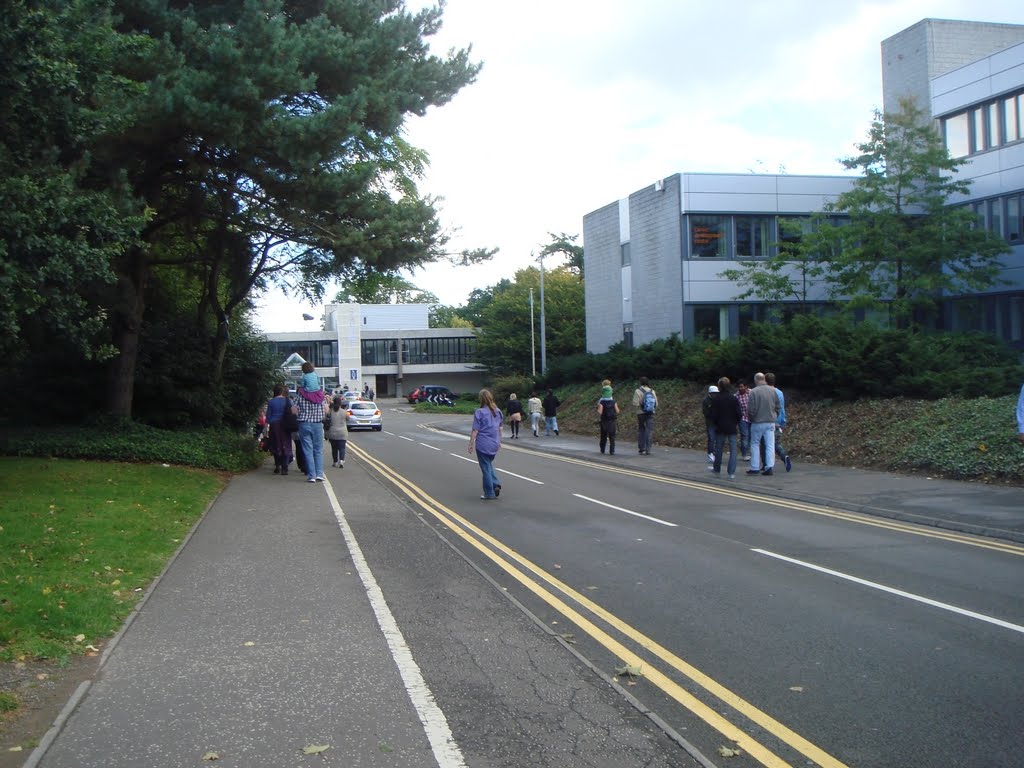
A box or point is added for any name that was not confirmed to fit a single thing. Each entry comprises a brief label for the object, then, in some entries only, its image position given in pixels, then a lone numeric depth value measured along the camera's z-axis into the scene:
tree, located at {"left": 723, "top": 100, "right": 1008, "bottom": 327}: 28.06
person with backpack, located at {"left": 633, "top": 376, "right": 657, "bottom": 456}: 21.98
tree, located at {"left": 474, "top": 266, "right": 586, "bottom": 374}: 65.94
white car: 42.25
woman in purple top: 14.24
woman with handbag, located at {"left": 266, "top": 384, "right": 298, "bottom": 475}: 18.62
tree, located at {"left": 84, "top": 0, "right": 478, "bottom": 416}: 15.47
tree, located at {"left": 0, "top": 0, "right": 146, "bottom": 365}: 10.77
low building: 87.62
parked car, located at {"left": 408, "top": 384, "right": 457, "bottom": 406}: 70.50
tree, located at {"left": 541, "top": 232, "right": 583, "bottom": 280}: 88.50
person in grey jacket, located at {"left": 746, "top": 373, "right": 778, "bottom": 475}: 16.81
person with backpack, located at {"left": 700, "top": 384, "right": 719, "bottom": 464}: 17.59
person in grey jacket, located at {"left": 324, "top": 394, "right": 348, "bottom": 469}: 20.56
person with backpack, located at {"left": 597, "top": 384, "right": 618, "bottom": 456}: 23.47
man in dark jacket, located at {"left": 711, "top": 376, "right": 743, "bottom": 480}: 17.28
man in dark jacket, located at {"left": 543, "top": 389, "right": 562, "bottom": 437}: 31.95
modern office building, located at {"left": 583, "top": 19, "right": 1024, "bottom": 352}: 30.44
